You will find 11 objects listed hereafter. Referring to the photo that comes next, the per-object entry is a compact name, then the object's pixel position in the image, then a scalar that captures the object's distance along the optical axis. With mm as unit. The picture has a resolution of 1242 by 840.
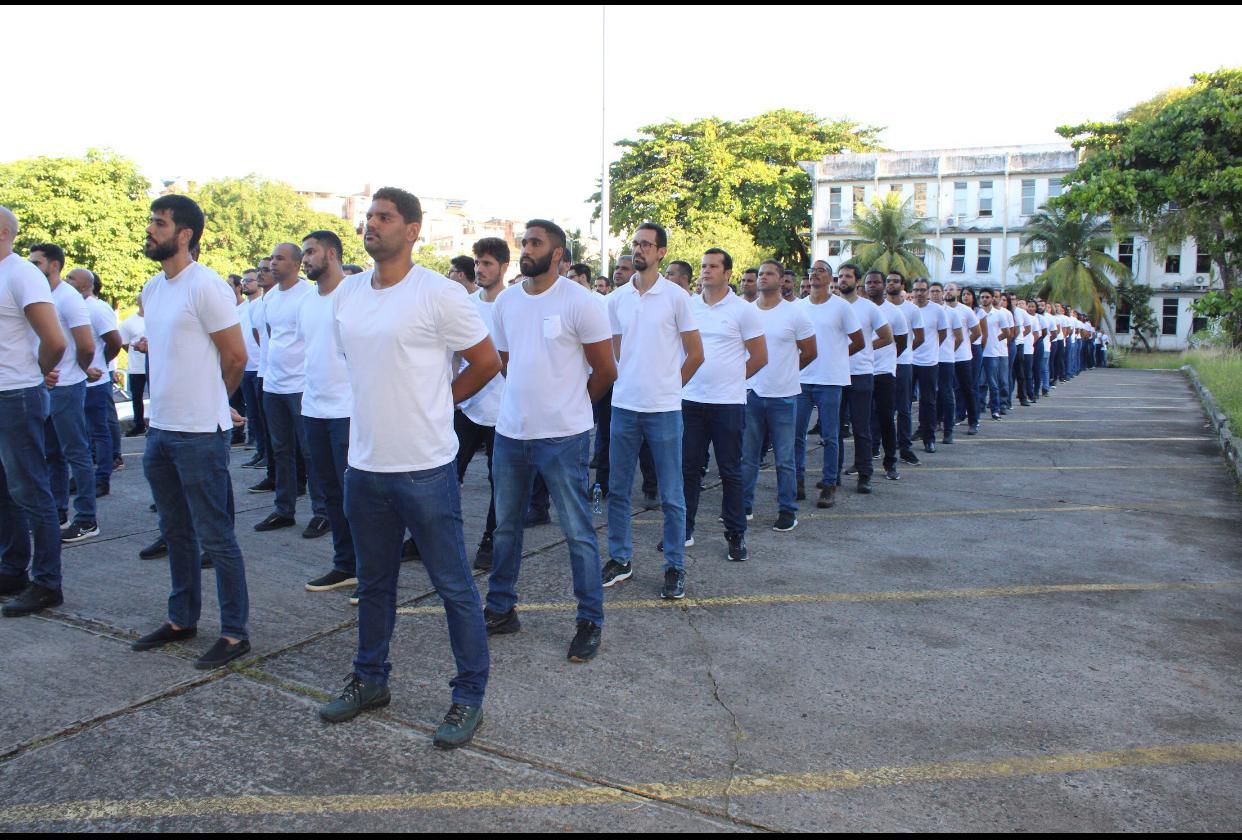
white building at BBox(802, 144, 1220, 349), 52906
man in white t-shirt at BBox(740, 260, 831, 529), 7484
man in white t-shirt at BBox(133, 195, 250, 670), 4523
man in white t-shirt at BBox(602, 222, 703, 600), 5676
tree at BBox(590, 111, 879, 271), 50438
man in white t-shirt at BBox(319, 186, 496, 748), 3672
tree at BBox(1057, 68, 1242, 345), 14547
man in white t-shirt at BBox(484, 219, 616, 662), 4699
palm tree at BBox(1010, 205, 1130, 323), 43531
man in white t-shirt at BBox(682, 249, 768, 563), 6441
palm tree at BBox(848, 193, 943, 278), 49156
